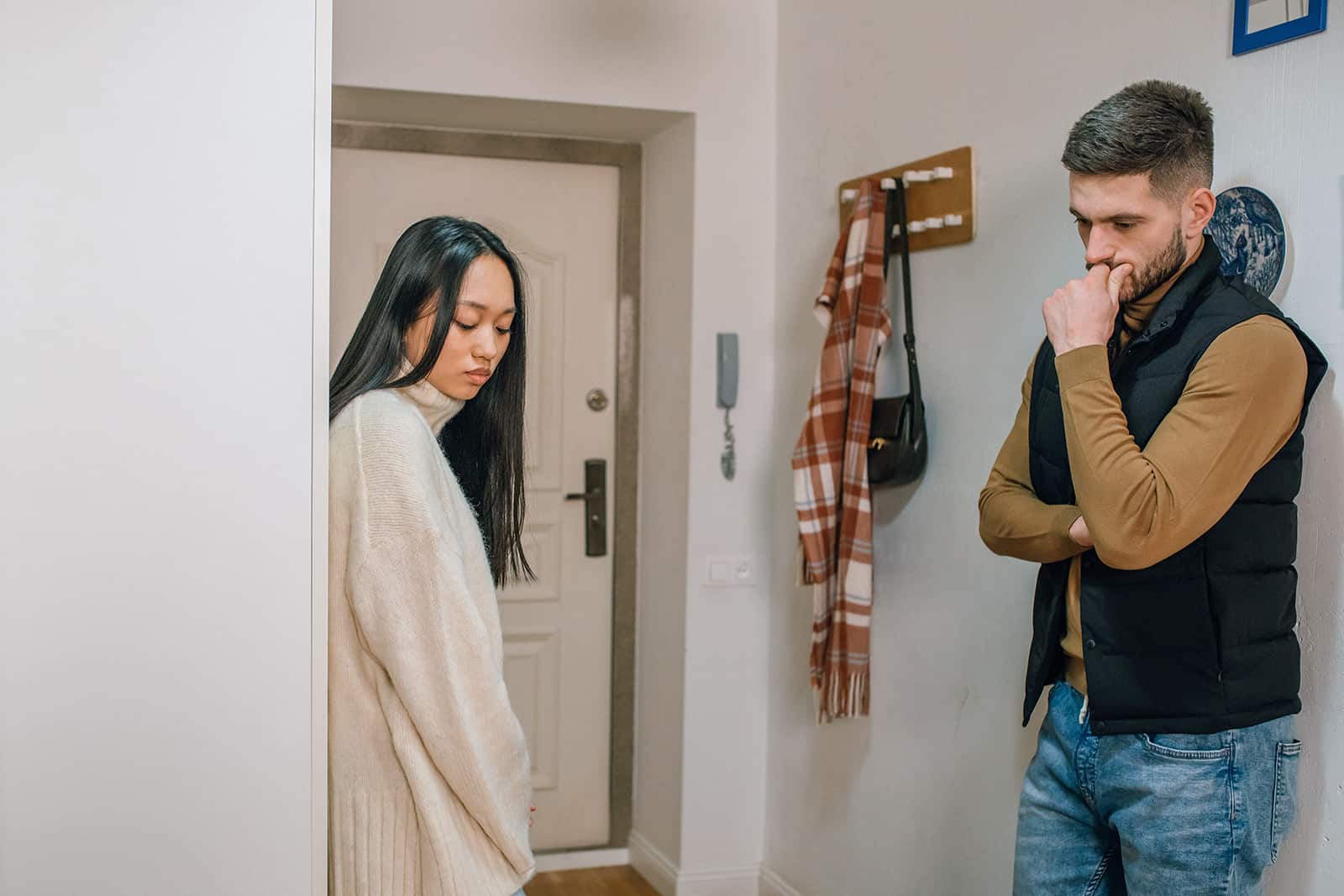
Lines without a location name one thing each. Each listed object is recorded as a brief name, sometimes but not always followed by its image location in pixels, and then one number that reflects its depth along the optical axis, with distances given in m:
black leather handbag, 2.51
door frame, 3.45
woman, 1.35
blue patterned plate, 1.73
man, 1.50
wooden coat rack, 2.43
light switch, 3.24
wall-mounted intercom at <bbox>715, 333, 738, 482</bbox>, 3.21
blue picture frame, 1.66
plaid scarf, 2.62
